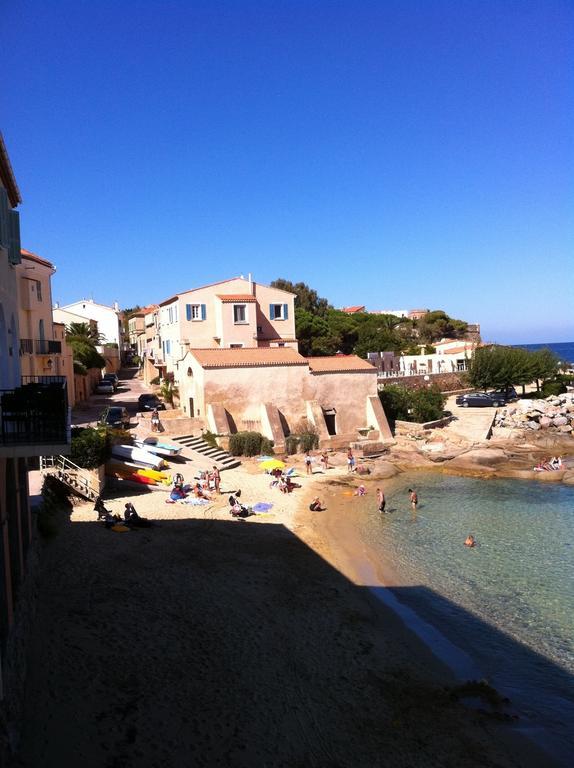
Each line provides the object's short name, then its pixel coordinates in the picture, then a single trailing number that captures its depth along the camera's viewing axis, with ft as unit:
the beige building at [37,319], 94.02
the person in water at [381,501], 81.51
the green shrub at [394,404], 135.85
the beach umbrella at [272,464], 100.07
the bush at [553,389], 171.32
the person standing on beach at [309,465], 103.35
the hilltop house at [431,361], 175.22
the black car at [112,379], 171.73
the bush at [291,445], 112.78
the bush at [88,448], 70.33
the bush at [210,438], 106.22
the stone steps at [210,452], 99.81
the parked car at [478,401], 153.38
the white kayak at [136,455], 84.53
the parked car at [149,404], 123.54
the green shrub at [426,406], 136.46
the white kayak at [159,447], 90.84
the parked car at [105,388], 158.71
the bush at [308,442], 114.73
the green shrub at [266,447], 109.81
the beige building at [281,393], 113.19
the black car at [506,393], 161.58
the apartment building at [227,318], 139.64
